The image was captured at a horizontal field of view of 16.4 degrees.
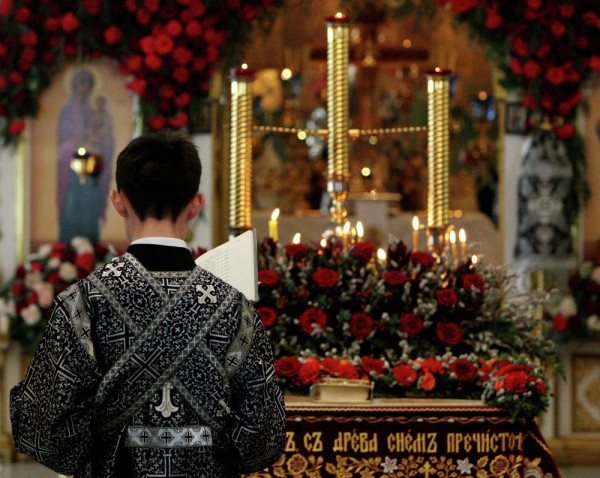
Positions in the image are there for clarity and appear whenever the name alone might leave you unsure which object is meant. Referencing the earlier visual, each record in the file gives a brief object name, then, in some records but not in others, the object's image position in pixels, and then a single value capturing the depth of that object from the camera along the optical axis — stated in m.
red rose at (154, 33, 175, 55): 12.71
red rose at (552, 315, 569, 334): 12.62
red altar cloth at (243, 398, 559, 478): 6.85
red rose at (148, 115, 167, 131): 12.96
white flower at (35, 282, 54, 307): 12.67
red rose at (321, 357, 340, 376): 7.24
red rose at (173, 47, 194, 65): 12.76
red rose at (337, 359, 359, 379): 7.22
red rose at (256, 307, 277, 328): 7.60
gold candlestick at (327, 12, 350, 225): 8.54
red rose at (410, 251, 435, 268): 7.93
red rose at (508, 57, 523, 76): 12.83
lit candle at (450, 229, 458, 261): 8.38
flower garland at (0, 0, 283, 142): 12.80
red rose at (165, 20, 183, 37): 12.67
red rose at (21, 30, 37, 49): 13.03
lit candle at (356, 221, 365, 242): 8.42
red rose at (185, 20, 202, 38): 12.70
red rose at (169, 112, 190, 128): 12.97
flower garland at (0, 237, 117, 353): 12.74
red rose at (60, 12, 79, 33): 12.91
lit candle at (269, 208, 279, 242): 8.50
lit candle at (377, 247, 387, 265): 8.01
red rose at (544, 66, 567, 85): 12.75
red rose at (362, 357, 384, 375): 7.33
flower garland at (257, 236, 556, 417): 7.31
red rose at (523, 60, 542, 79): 12.76
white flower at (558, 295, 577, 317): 12.66
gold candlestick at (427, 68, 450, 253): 8.42
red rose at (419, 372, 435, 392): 7.20
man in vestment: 4.56
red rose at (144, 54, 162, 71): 12.76
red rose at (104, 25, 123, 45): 12.93
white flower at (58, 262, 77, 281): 12.75
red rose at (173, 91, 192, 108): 12.95
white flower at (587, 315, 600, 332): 12.74
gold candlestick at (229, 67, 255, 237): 8.35
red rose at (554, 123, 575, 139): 12.94
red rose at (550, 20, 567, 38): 12.58
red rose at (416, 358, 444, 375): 7.29
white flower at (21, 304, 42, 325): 12.70
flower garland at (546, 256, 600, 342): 12.68
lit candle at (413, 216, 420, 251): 8.49
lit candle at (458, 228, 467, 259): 8.40
